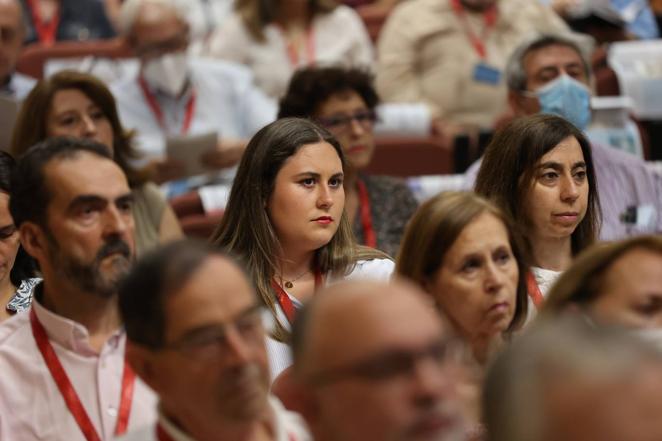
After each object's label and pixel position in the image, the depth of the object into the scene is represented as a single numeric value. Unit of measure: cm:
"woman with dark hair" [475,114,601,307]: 691
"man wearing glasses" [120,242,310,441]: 404
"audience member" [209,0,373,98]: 1205
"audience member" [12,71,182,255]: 875
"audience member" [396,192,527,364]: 555
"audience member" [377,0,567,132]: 1200
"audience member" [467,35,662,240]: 865
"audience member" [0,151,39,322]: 627
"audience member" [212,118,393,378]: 668
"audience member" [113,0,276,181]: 1110
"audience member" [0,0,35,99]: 1072
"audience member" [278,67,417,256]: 898
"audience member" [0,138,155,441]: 517
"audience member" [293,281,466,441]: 346
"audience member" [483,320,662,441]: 318
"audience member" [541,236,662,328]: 478
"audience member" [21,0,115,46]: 1340
